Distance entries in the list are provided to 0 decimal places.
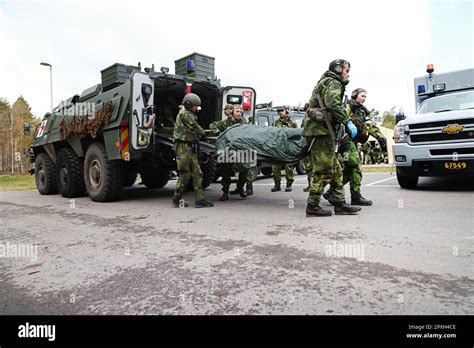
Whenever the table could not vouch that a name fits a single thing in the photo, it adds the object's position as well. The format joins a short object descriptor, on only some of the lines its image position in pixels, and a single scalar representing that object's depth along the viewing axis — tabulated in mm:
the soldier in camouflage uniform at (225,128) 6219
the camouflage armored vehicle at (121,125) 5832
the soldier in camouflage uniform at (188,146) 5445
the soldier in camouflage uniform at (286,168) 7273
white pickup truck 5730
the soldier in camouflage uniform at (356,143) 5078
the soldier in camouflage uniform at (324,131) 4164
